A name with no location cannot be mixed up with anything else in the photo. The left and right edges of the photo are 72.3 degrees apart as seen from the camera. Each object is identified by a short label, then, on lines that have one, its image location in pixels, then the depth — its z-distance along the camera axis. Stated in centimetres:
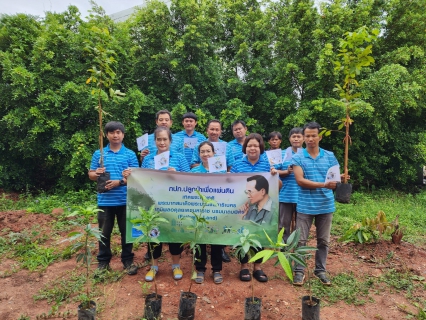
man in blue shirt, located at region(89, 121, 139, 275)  343
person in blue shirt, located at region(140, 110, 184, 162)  391
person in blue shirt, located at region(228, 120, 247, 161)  419
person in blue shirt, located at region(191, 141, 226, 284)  335
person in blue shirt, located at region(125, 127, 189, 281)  343
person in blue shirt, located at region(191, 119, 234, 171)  402
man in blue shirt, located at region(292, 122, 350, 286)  326
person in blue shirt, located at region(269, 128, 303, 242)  388
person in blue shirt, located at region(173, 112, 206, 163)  443
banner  328
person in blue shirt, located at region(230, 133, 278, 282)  338
